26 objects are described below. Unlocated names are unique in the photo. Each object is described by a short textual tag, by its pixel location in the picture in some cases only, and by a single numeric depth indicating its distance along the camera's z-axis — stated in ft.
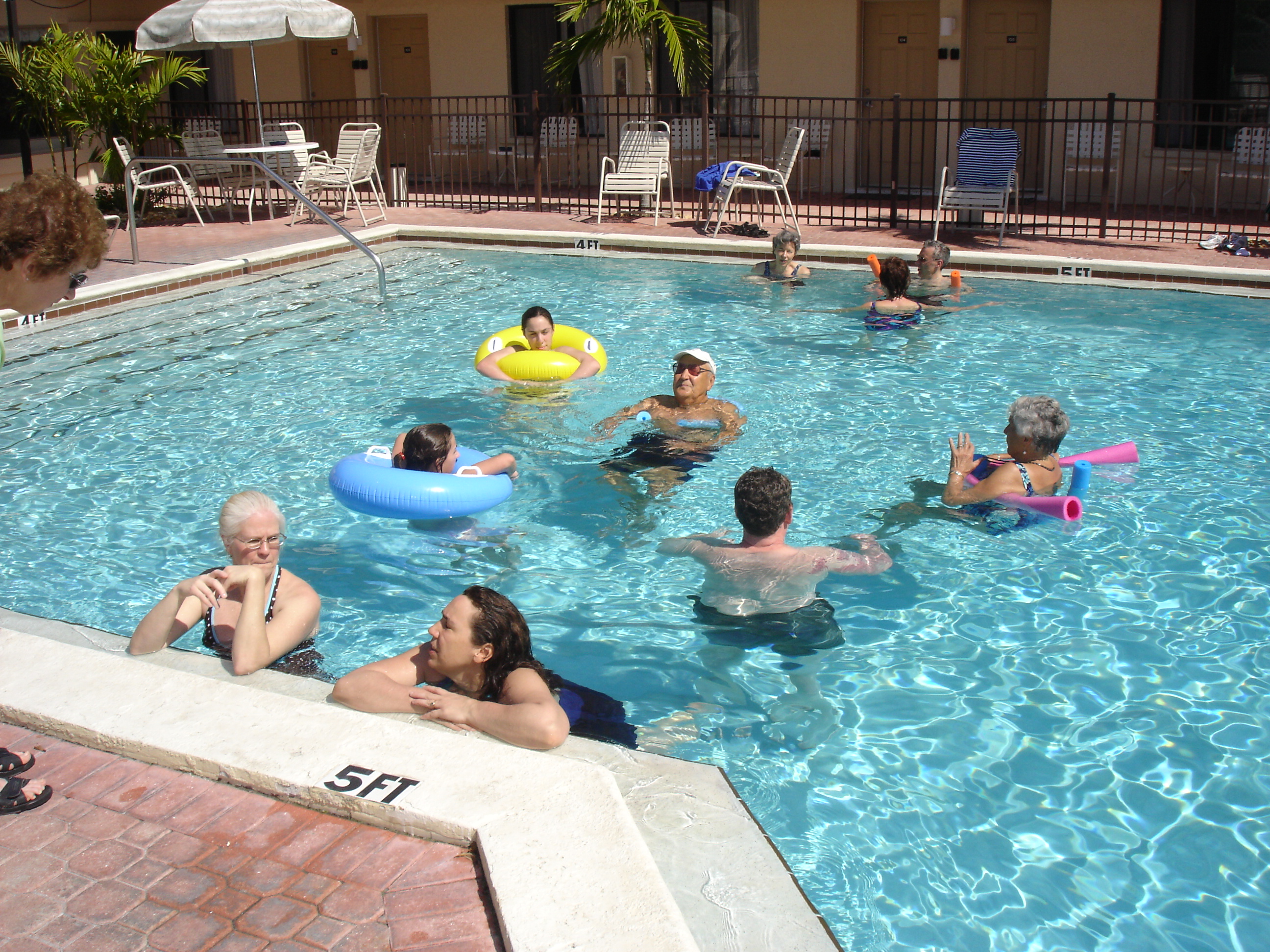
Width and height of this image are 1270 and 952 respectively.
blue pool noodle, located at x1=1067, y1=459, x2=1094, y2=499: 17.93
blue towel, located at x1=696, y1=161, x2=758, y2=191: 44.68
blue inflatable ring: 17.87
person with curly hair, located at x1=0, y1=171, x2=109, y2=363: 8.54
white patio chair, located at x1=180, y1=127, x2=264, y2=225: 51.06
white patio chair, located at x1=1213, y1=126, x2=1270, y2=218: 43.32
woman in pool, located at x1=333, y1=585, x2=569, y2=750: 11.37
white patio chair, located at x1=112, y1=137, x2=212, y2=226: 45.11
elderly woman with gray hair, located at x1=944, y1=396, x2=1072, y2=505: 18.19
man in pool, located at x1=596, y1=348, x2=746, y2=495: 21.36
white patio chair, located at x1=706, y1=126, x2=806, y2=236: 43.39
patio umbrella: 44.42
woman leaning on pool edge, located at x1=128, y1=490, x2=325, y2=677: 12.42
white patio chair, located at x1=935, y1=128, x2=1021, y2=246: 40.75
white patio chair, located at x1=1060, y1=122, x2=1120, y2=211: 47.39
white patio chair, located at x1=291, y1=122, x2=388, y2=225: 47.01
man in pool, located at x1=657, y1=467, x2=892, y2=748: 14.64
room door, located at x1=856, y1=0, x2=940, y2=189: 51.16
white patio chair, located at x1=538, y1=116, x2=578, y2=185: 54.54
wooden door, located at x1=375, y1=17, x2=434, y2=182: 60.34
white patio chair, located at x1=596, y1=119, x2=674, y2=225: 46.80
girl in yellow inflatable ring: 25.50
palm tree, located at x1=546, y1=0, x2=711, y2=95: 46.52
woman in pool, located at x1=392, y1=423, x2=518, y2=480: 18.58
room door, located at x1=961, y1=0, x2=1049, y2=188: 49.62
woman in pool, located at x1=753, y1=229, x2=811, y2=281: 36.50
